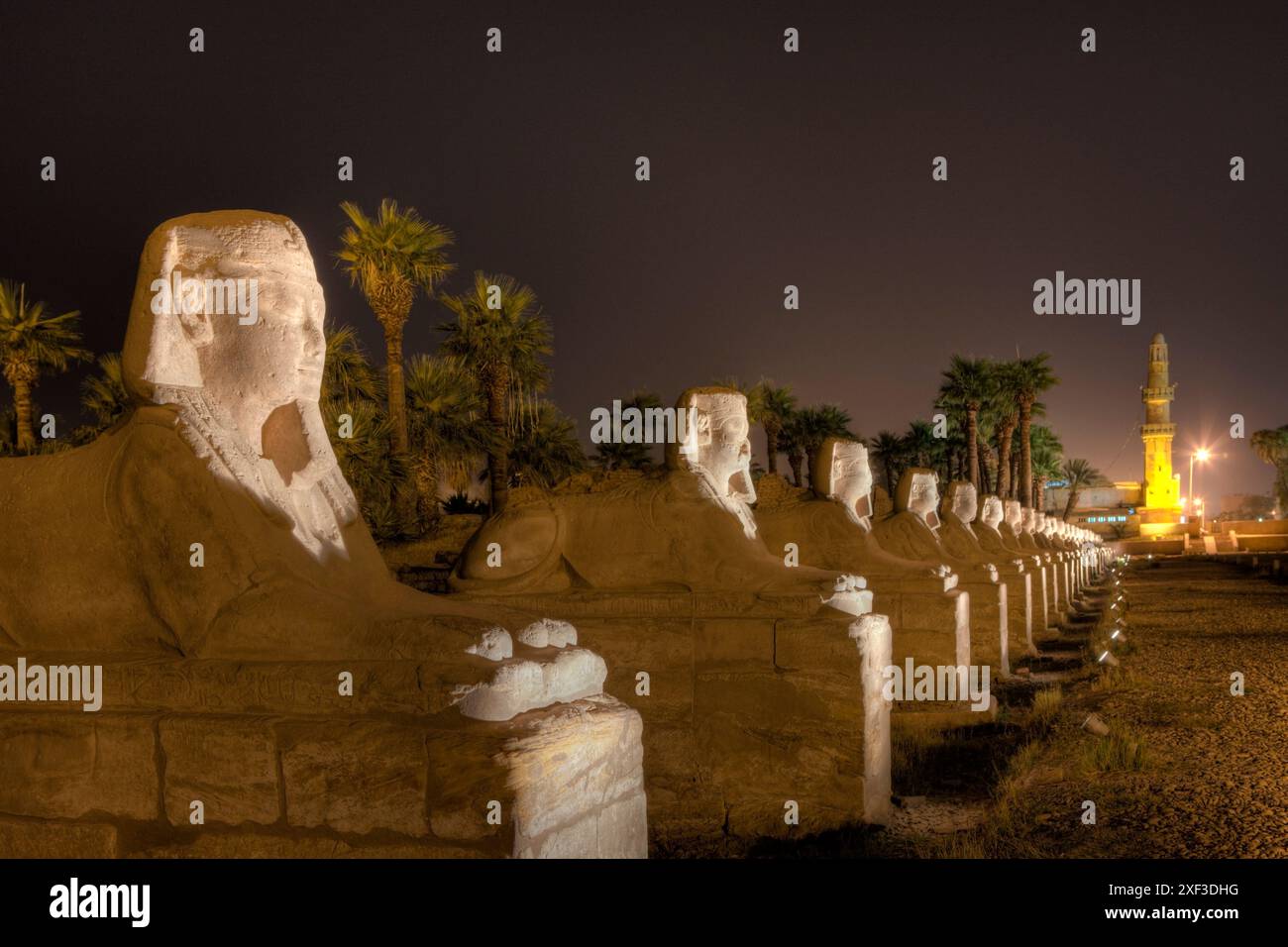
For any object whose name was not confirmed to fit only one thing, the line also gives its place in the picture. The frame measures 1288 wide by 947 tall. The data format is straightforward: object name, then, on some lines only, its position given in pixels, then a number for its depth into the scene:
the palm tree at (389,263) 17.62
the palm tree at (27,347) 16.77
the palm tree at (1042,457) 44.28
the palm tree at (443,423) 19.58
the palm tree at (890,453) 39.47
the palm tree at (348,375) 16.83
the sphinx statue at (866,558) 7.48
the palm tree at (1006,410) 30.45
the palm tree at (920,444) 38.91
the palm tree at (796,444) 31.45
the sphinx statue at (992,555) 11.65
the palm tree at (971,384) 29.36
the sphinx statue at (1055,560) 17.61
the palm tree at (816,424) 31.57
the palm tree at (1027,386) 30.45
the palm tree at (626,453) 21.25
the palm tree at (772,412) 28.27
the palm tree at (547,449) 20.77
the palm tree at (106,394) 15.34
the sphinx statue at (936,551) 9.48
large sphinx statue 2.50
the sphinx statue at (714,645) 5.16
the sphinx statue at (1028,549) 15.22
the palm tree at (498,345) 19.42
